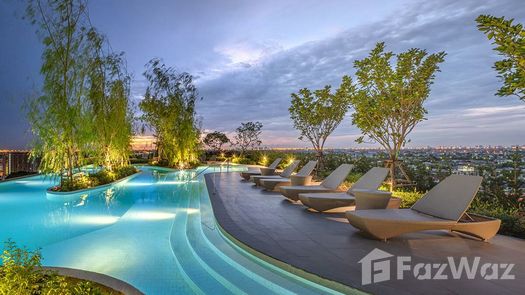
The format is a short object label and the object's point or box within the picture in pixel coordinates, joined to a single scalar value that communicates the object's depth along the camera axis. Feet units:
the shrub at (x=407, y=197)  21.40
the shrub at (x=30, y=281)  8.53
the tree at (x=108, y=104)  39.09
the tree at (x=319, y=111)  43.16
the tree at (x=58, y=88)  32.27
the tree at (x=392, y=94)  25.00
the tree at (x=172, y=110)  63.41
